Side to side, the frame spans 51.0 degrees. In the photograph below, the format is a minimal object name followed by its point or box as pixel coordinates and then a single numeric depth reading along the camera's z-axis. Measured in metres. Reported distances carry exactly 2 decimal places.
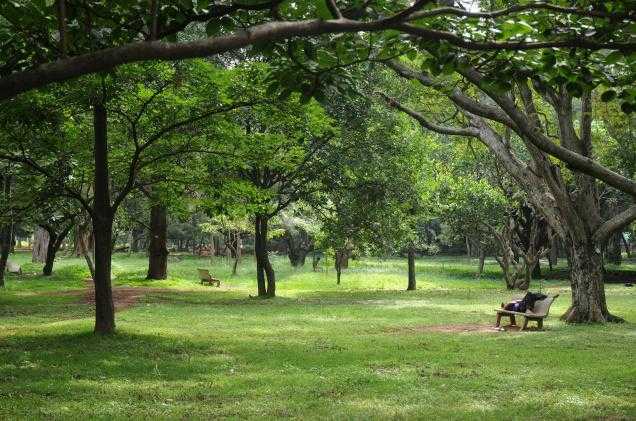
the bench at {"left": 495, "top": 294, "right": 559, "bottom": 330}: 17.27
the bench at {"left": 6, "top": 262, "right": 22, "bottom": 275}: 37.03
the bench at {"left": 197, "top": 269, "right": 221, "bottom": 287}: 33.88
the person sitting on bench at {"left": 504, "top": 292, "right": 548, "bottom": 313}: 18.02
